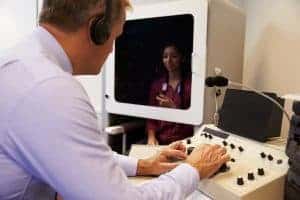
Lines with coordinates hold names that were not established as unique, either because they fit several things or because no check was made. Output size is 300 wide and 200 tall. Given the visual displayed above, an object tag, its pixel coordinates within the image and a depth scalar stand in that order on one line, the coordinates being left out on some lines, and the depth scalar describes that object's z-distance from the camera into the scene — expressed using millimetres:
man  552
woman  1648
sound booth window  1643
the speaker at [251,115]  1267
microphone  1345
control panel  910
